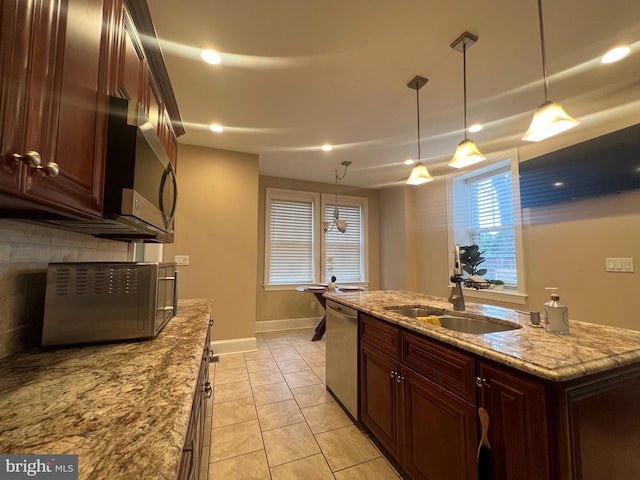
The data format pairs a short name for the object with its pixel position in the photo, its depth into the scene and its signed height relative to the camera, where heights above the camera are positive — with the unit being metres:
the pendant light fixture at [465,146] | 1.69 +0.80
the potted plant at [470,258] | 1.90 +0.01
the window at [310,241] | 4.64 +0.34
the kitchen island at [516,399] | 0.85 -0.55
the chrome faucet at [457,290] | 1.76 -0.21
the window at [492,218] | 3.29 +0.59
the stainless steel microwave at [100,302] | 1.03 -0.18
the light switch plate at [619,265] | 2.24 -0.05
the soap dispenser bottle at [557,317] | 1.21 -0.27
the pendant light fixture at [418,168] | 2.11 +0.79
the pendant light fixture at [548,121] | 1.39 +0.75
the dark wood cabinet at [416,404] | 1.12 -0.76
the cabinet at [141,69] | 1.06 +0.99
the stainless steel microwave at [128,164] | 0.92 +0.35
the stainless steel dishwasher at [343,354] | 1.99 -0.79
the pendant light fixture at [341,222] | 4.03 +0.59
